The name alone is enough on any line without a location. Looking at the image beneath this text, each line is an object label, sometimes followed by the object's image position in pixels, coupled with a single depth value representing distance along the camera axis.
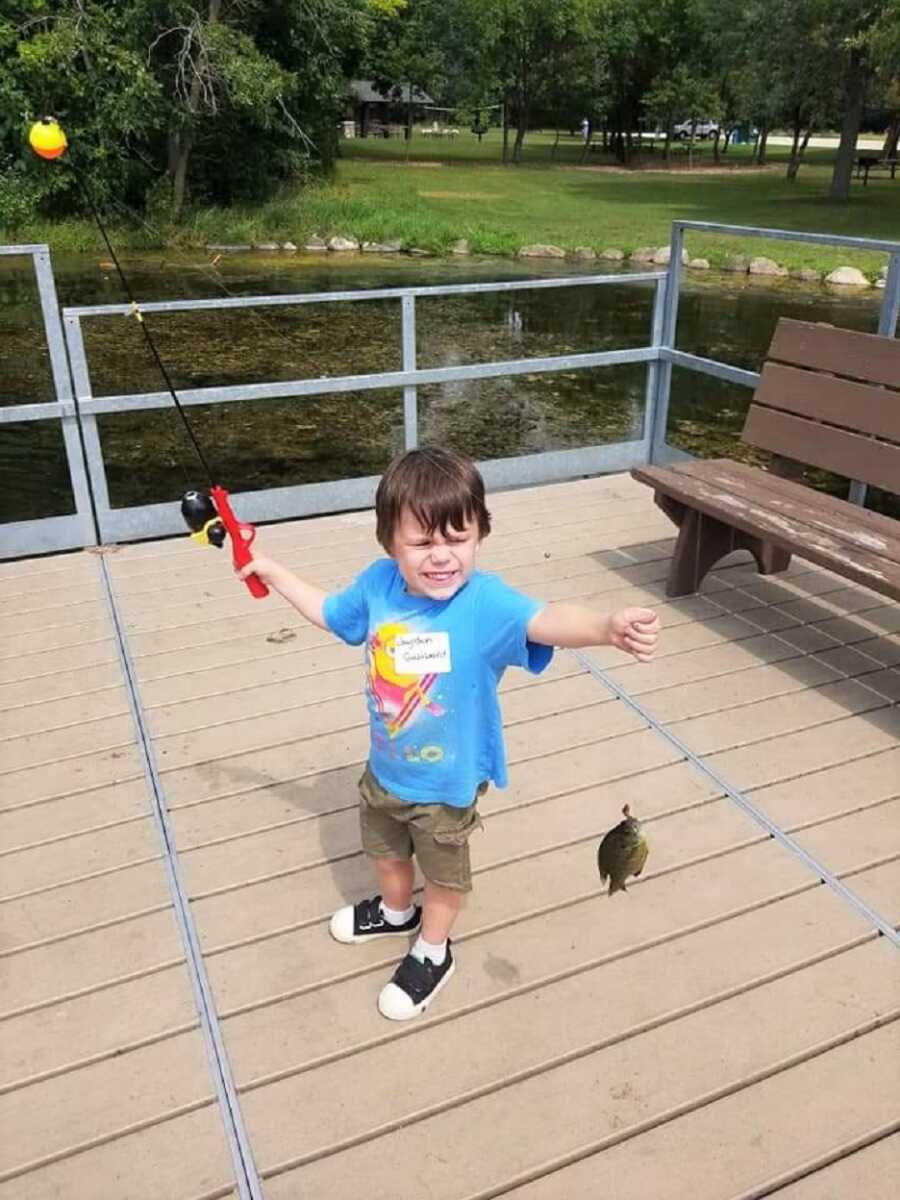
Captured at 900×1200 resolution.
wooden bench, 3.55
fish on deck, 2.16
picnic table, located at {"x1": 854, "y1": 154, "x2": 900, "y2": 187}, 34.96
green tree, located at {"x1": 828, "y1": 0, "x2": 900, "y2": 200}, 22.77
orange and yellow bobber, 2.82
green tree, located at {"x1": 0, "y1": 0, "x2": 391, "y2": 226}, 21.89
